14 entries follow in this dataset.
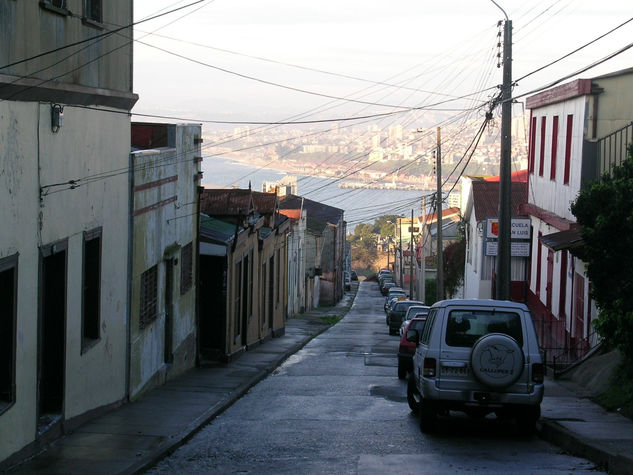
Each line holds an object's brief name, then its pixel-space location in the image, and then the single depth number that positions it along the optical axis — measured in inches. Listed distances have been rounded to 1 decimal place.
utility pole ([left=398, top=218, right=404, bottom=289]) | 3818.7
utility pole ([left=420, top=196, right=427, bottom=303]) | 2073.1
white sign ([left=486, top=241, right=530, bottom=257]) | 993.5
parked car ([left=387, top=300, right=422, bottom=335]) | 1588.3
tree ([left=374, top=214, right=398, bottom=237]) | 6586.6
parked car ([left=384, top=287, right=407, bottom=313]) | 2449.3
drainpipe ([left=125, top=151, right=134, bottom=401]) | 623.5
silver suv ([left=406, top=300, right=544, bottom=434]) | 473.1
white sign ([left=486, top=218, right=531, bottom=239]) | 1012.2
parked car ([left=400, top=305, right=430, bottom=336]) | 1235.1
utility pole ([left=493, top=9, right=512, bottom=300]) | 847.1
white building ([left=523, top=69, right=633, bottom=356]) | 800.3
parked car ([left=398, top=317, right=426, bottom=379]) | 811.4
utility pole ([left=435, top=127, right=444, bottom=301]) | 1589.4
